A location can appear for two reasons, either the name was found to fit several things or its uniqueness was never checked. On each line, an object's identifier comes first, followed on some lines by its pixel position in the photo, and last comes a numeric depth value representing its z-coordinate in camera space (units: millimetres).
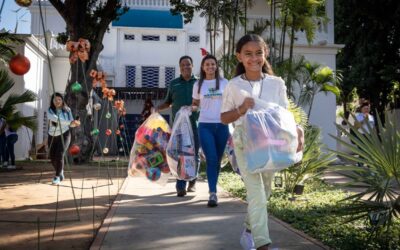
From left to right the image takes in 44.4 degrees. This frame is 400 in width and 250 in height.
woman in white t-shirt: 5340
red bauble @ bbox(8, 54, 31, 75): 3771
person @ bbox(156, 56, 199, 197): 6120
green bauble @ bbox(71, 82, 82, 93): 5797
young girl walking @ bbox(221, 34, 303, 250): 3127
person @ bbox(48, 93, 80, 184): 7492
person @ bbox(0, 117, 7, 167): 11443
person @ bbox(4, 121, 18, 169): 11508
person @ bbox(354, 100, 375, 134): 10230
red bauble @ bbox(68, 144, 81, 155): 7418
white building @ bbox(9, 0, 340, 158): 24281
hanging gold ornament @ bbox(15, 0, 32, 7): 3663
